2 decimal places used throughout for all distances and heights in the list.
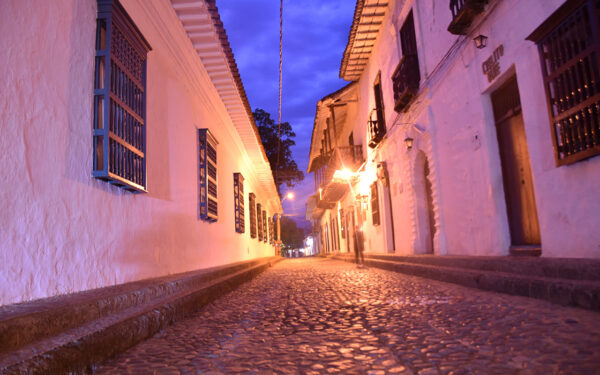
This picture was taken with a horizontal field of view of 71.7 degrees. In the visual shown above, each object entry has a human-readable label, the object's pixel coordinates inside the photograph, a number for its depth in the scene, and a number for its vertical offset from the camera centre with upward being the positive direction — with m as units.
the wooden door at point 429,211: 10.55 +0.63
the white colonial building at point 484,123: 4.36 +1.70
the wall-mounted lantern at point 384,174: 12.70 +1.97
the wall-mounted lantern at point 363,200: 16.09 +1.56
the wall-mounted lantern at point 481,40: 6.12 +2.84
